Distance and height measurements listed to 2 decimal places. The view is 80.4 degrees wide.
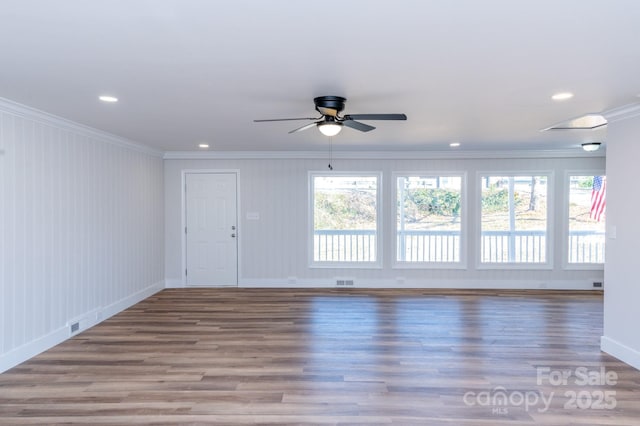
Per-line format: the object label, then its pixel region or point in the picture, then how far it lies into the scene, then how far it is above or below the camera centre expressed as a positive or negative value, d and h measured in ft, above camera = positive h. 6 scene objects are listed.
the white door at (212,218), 22.61 -0.62
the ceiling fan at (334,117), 10.15 +2.51
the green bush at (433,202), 22.43 +0.35
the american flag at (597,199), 21.84 +0.53
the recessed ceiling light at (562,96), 10.19 +3.10
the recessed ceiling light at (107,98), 10.57 +3.09
